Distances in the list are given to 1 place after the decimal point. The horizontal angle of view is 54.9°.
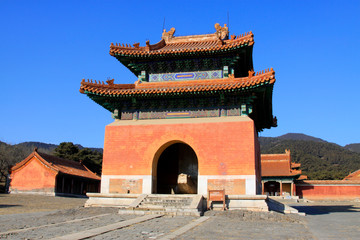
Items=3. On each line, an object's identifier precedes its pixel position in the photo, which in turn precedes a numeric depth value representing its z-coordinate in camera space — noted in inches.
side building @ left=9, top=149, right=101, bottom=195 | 1261.1
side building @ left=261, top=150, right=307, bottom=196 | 1686.8
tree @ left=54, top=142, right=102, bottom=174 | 2050.8
